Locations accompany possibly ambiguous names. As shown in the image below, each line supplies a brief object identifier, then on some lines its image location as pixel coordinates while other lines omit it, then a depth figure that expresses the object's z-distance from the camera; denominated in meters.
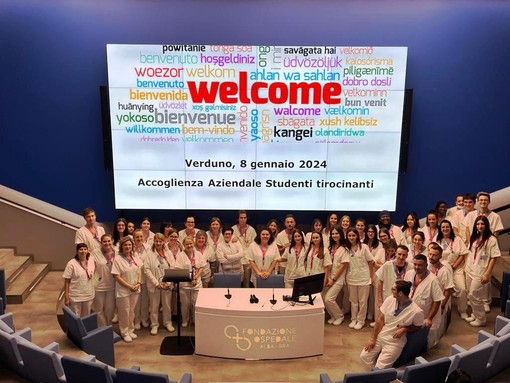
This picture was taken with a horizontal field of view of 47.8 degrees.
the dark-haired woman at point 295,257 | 7.70
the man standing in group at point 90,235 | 7.84
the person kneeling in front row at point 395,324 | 5.70
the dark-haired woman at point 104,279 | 7.26
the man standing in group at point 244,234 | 8.40
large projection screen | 8.57
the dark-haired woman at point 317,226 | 7.98
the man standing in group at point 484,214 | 7.92
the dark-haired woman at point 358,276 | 7.55
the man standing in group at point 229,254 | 7.93
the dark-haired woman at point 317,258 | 7.58
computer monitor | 6.65
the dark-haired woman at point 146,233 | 7.95
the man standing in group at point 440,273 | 6.61
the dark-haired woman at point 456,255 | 7.55
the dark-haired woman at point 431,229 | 7.76
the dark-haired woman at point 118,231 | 7.65
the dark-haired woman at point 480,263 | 7.31
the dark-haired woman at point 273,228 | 8.06
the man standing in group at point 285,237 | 8.12
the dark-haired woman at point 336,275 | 7.58
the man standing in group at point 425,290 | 6.39
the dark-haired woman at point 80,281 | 6.93
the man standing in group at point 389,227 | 8.11
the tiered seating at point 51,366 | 4.95
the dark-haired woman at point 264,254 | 7.85
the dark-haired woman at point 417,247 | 7.16
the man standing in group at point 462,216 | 8.10
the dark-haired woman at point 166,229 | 7.82
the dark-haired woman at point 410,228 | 7.95
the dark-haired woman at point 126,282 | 7.16
